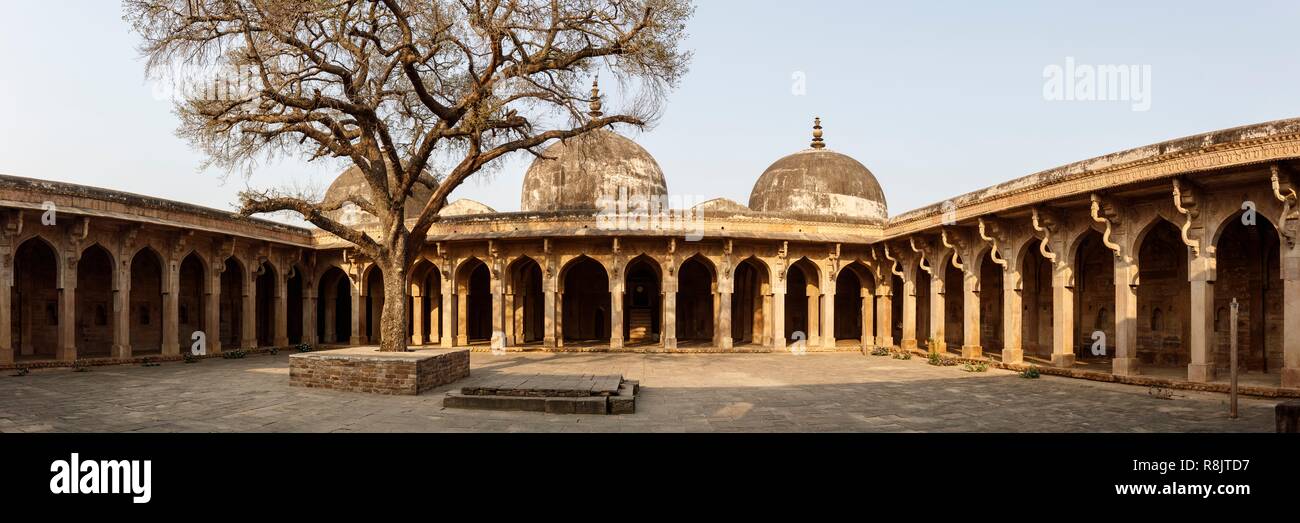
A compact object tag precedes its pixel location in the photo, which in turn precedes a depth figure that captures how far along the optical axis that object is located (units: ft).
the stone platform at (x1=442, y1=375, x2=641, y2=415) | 31.04
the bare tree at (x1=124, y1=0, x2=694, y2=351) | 38.45
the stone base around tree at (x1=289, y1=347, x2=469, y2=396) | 36.56
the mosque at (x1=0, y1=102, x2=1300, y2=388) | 43.11
